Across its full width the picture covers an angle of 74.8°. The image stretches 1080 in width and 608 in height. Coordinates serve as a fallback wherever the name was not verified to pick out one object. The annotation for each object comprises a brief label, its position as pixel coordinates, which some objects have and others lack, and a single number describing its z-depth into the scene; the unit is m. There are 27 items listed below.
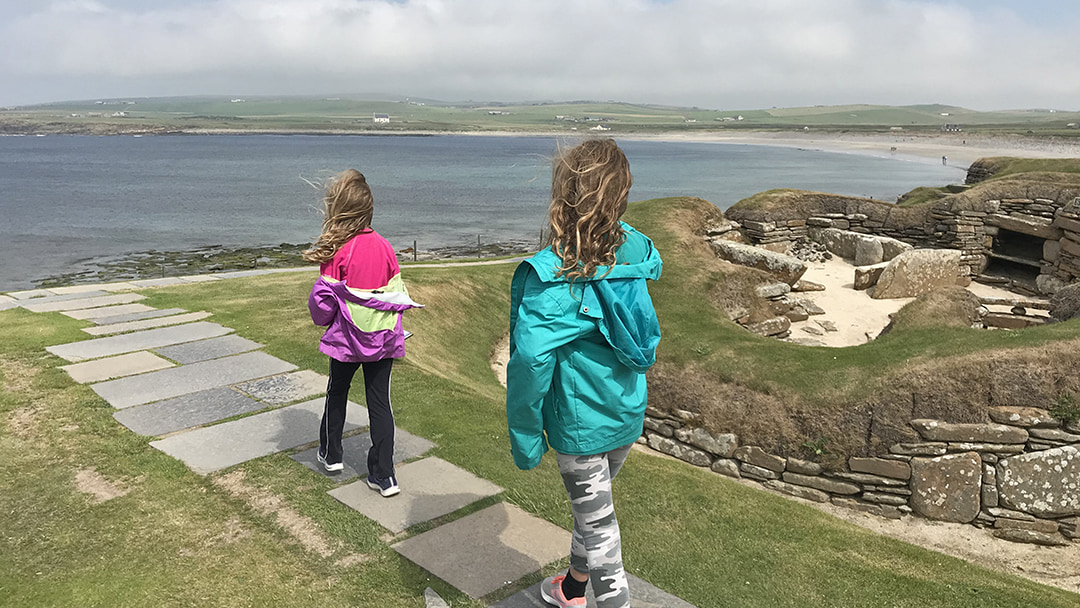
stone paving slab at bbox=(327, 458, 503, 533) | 5.29
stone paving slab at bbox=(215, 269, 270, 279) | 16.98
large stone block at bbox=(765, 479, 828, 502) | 8.57
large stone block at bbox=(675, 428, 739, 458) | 9.20
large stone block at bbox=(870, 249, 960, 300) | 16.59
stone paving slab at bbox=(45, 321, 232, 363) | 8.81
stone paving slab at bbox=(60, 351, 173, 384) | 7.95
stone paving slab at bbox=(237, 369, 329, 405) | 7.60
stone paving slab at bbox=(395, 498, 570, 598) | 4.56
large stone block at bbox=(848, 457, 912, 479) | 8.13
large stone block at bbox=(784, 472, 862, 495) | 8.39
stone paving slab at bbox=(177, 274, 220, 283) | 15.79
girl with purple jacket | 5.19
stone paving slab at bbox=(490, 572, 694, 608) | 4.30
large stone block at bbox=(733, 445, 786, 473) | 8.80
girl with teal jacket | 3.33
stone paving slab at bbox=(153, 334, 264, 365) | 8.84
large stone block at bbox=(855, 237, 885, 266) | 19.31
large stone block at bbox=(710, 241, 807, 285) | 15.98
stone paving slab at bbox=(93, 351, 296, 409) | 7.45
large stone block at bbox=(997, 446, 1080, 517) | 7.82
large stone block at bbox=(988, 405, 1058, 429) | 7.92
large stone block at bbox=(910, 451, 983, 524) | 7.96
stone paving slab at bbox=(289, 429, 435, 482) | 5.94
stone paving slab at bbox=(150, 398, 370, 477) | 6.09
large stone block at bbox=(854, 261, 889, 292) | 17.19
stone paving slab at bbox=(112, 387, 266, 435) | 6.72
